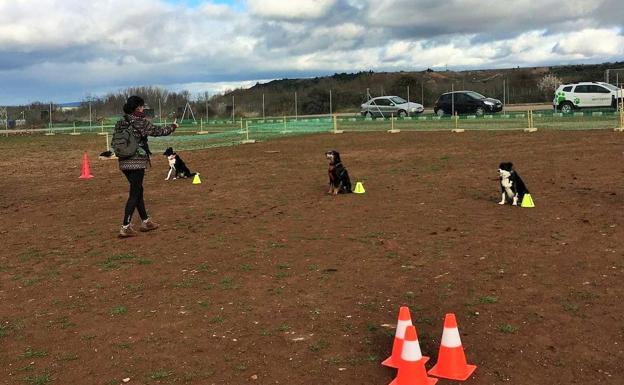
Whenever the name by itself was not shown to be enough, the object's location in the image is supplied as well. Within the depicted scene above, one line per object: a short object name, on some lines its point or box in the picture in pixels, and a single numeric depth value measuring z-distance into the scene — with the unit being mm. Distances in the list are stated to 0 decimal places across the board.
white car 29250
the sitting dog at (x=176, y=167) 13906
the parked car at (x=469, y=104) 33406
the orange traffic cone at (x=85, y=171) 15473
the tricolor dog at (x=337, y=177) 10867
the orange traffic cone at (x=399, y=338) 3758
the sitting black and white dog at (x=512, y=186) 8922
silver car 36938
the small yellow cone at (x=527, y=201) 8844
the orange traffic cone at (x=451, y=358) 3686
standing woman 7707
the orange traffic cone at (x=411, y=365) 3541
